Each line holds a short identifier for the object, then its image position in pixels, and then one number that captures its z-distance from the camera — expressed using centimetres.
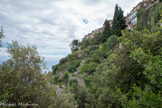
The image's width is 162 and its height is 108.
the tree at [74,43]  6039
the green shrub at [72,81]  1917
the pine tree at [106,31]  2976
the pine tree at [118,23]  2447
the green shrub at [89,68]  2053
